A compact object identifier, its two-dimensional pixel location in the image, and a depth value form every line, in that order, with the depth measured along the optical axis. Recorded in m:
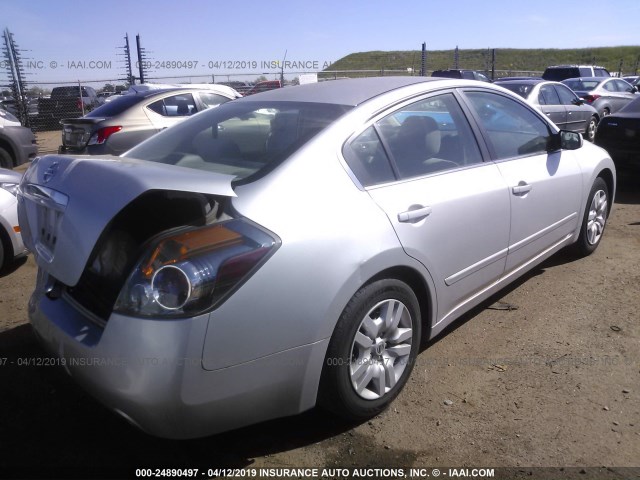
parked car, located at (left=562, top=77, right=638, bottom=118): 14.27
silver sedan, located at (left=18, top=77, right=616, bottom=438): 1.98
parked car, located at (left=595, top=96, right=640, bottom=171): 7.41
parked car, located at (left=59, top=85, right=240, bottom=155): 7.55
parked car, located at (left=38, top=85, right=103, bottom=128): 17.23
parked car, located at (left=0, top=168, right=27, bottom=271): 4.61
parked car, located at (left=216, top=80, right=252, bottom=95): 22.25
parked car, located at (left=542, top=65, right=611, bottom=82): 20.94
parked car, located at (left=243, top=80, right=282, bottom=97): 21.68
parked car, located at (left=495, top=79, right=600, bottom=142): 10.29
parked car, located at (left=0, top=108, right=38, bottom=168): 8.30
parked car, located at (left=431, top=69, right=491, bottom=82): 21.33
